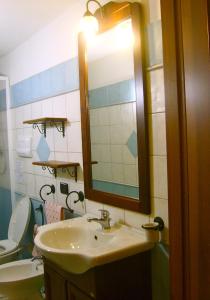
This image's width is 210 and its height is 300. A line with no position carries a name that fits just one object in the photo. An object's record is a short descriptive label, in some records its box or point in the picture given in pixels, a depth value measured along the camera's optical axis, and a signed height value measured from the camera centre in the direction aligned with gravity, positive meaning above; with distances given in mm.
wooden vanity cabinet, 1278 -684
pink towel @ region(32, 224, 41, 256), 2412 -935
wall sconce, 1516 +637
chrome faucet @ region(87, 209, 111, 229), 1556 -445
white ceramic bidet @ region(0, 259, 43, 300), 1918 -957
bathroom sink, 1230 -515
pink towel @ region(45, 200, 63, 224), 2063 -529
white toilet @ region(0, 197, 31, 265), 2439 -816
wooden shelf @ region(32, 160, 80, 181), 1910 -163
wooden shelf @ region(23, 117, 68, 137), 2020 +144
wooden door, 697 -14
